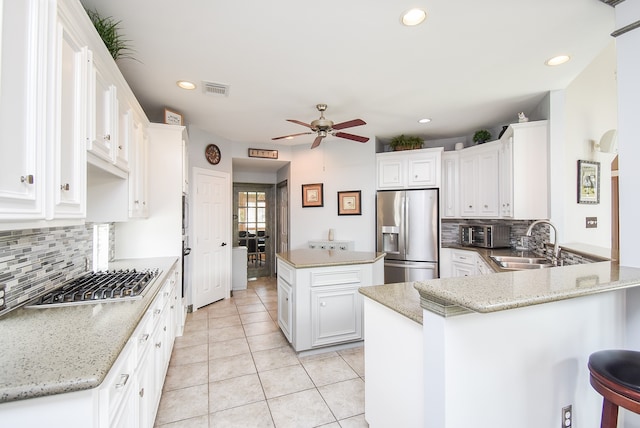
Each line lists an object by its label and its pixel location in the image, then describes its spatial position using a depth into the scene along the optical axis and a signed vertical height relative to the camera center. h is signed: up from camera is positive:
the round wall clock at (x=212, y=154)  4.20 +0.93
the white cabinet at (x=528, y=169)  3.03 +0.51
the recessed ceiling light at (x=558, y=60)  2.31 +1.29
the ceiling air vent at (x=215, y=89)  2.74 +1.26
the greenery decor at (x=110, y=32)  1.74 +1.19
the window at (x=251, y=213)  5.99 +0.05
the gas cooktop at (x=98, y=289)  1.45 -0.42
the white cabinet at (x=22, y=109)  0.86 +0.35
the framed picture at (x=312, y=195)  4.86 +0.35
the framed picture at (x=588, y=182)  2.90 +0.34
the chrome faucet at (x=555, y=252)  2.52 -0.34
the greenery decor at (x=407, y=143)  4.45 +1.15
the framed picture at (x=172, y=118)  3.17 +1.11
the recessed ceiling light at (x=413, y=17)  1.76 +1.27
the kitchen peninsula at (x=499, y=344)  1.03 -0.55
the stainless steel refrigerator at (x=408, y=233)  4.18 -0.27
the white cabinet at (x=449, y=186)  4.30 +0.45
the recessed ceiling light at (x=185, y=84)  2.69 +1.27
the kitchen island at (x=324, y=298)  2.63 -0.79
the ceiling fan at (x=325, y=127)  2.85 +0.94
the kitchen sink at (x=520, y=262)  2.77 -0.48
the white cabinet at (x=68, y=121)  1.09 +0.40
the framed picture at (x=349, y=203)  4.65 +0.21
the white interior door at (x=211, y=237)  3.98 -0.33
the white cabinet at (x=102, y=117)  1.44 +0.56
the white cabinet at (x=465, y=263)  3.58 -0.64
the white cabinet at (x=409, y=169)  4.23 +0.72
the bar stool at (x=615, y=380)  0.95 -0.58
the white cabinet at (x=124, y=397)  0.79 -0.62
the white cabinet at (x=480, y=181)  3.72 +0.47
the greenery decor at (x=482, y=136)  3.96 +1.11
